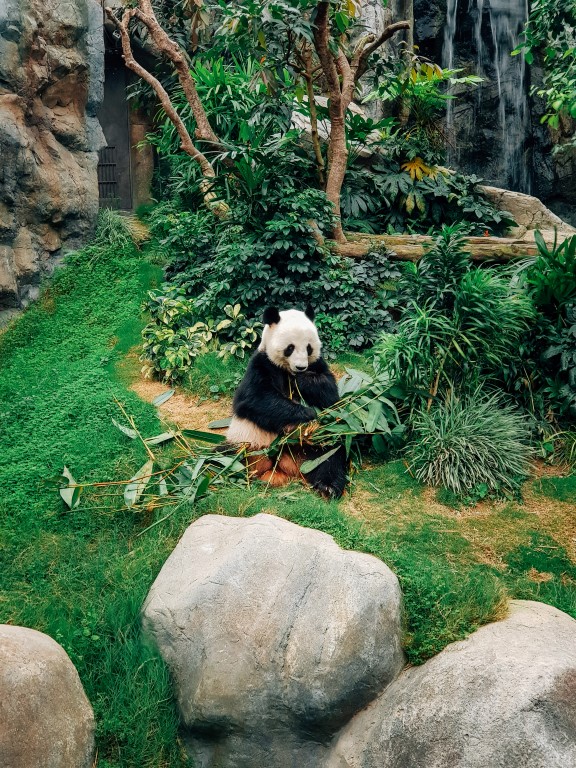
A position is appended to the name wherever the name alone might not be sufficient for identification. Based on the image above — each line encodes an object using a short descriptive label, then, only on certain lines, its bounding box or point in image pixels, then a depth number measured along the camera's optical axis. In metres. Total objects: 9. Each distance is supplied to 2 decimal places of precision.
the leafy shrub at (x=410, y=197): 10.26
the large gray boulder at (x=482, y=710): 3.84
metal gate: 12.66
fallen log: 8.27
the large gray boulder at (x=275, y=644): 4.30
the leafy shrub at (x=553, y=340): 6.50
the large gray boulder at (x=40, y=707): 3.82
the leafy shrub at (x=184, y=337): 7.97
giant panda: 5.85
